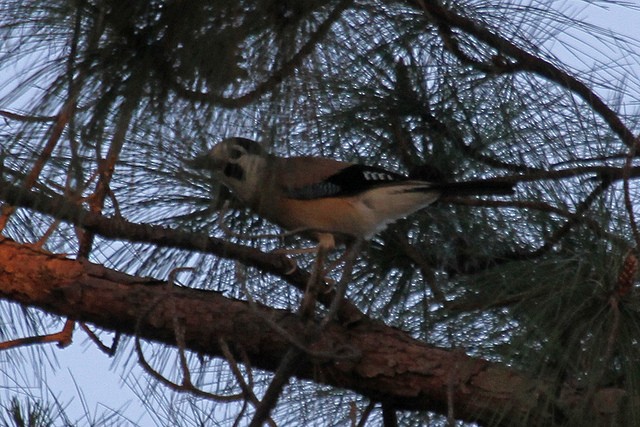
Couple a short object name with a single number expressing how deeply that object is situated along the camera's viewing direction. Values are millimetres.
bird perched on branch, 9400
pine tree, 9113
